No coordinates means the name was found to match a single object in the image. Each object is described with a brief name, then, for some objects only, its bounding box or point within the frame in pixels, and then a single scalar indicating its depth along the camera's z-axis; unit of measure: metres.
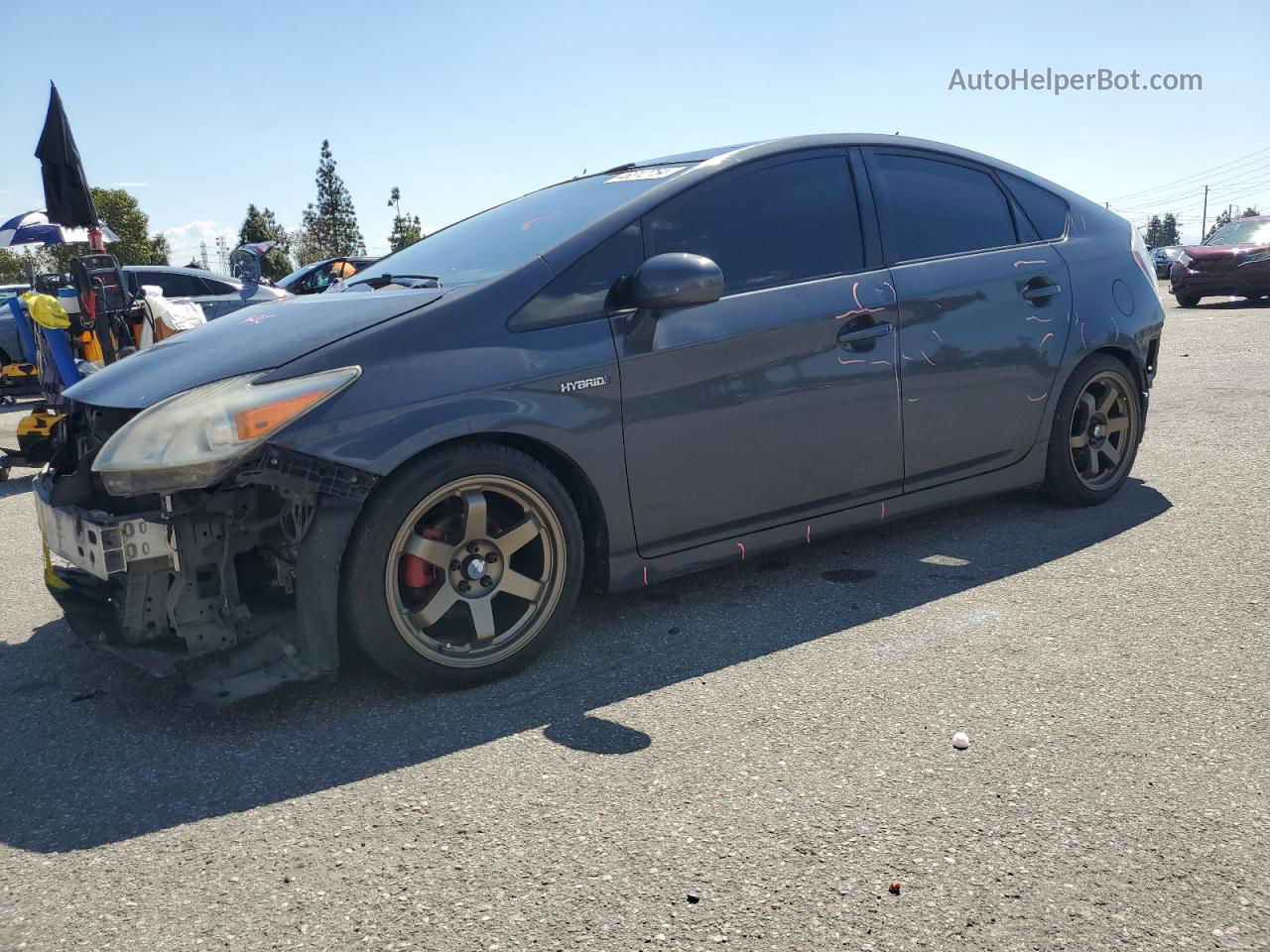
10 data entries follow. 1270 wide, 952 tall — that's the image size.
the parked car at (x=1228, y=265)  17.09
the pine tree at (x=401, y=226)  80.94
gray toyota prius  2.95
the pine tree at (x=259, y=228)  90.19
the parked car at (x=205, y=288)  12.09
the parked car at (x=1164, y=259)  44.92
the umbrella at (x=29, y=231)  17.12
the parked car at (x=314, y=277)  14.25
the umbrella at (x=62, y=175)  7.82
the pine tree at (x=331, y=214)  79.25
